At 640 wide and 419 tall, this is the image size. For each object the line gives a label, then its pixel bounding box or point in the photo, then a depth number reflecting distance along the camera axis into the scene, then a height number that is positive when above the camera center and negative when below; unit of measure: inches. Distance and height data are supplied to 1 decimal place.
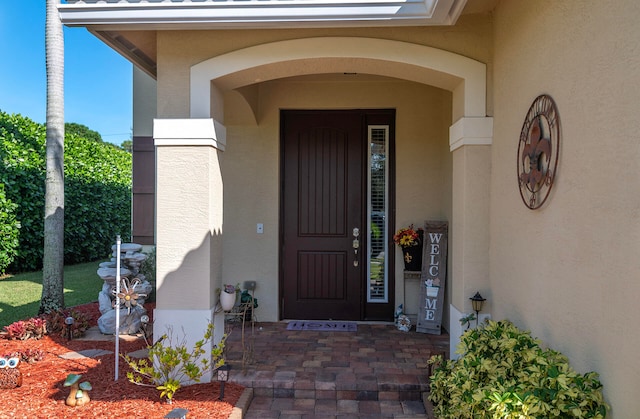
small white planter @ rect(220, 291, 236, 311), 150.5 -31.8
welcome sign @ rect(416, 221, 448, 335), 200.7 -31.3
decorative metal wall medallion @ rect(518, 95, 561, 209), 101.4 +15.0
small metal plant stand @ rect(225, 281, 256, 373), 202.8 -49.8
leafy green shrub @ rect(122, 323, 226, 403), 128.0 -48.4
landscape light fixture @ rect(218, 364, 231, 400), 126.7 -48.2
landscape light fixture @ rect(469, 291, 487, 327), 137.7 -29.0
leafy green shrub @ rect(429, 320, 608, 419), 78.8 -35.4
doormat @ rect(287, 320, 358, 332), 203.5 -56.1
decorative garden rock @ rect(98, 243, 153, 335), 194.7 -39.1
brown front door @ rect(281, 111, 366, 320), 218.7 -2.3
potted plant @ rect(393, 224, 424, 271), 205.2 -16.6
